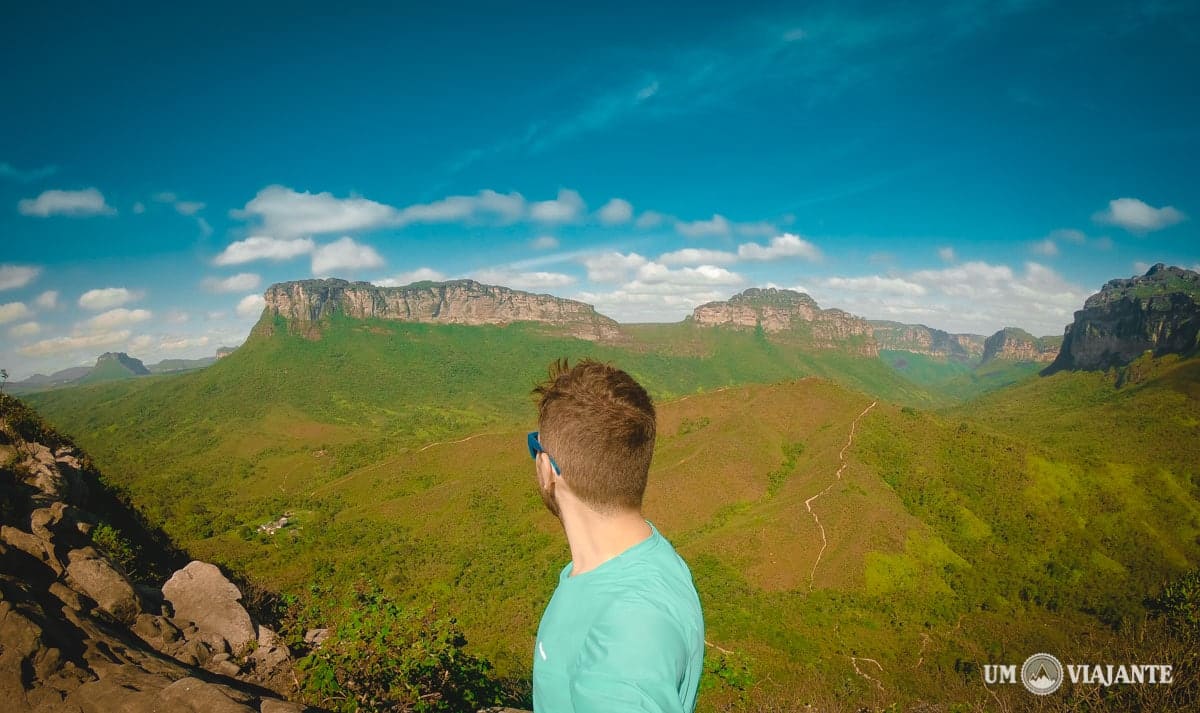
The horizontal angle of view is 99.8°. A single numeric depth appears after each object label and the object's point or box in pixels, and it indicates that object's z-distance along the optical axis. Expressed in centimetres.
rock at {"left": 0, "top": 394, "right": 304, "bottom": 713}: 511
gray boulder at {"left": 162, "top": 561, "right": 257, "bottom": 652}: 842
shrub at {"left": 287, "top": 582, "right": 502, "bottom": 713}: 642
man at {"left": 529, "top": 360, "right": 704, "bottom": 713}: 142
